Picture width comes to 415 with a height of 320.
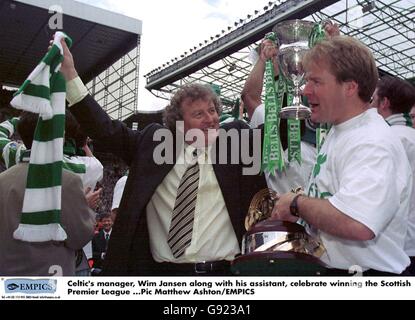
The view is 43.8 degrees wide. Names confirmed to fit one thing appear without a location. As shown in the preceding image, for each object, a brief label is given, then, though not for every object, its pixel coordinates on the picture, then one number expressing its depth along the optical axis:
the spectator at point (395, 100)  1.49
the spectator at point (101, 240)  3.90
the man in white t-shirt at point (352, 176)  0.80
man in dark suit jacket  1.24
